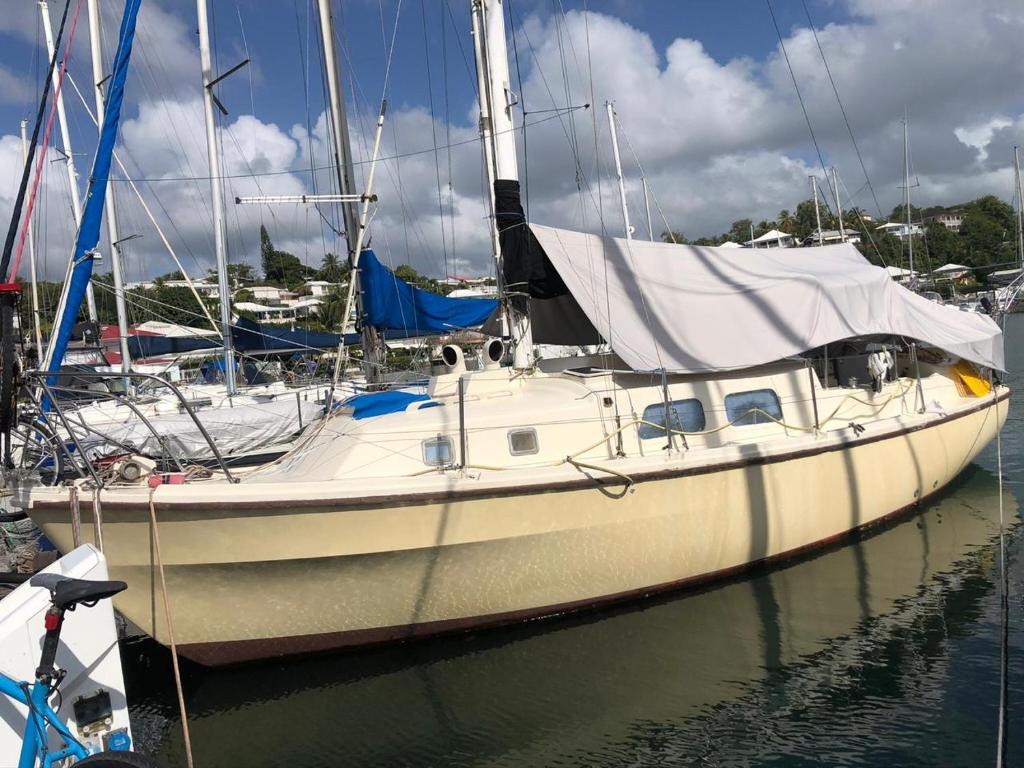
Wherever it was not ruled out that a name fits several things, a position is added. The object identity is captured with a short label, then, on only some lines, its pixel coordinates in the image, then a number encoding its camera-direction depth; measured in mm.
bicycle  3447
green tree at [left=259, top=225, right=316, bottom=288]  96512
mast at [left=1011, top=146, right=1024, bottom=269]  14750
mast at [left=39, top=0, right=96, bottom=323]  18900
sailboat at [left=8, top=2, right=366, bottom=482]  7609
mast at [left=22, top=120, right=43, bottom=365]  17792
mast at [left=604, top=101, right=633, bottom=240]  22969
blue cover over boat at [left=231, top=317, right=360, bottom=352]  16406
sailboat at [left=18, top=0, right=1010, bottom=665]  6000
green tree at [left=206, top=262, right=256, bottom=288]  73138
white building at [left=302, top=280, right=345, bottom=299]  84769
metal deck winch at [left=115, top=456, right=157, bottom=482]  6191
